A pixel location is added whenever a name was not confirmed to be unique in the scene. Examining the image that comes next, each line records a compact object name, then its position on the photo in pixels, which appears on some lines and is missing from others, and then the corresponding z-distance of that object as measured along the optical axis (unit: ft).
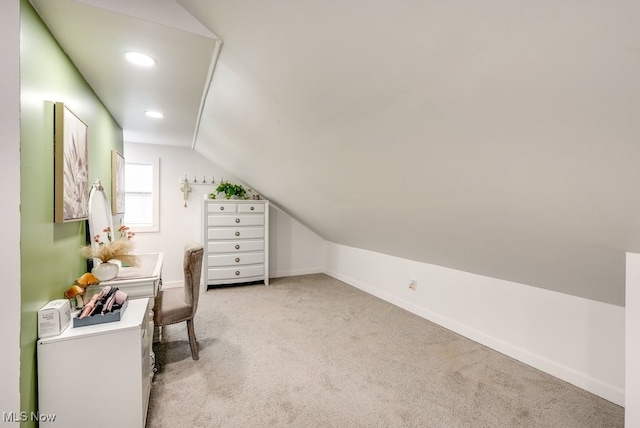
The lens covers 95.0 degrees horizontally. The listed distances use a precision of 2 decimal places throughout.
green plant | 14.99
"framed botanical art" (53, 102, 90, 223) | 5.14
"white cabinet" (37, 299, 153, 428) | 4.53
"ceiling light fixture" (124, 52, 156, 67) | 5.74
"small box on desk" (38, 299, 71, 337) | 4.54
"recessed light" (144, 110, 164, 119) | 9.37
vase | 6.39
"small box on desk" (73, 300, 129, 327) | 4.96
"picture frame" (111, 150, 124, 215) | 9.34
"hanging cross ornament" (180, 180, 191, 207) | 14.89
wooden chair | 7.45
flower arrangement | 6.36
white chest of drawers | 14.19
